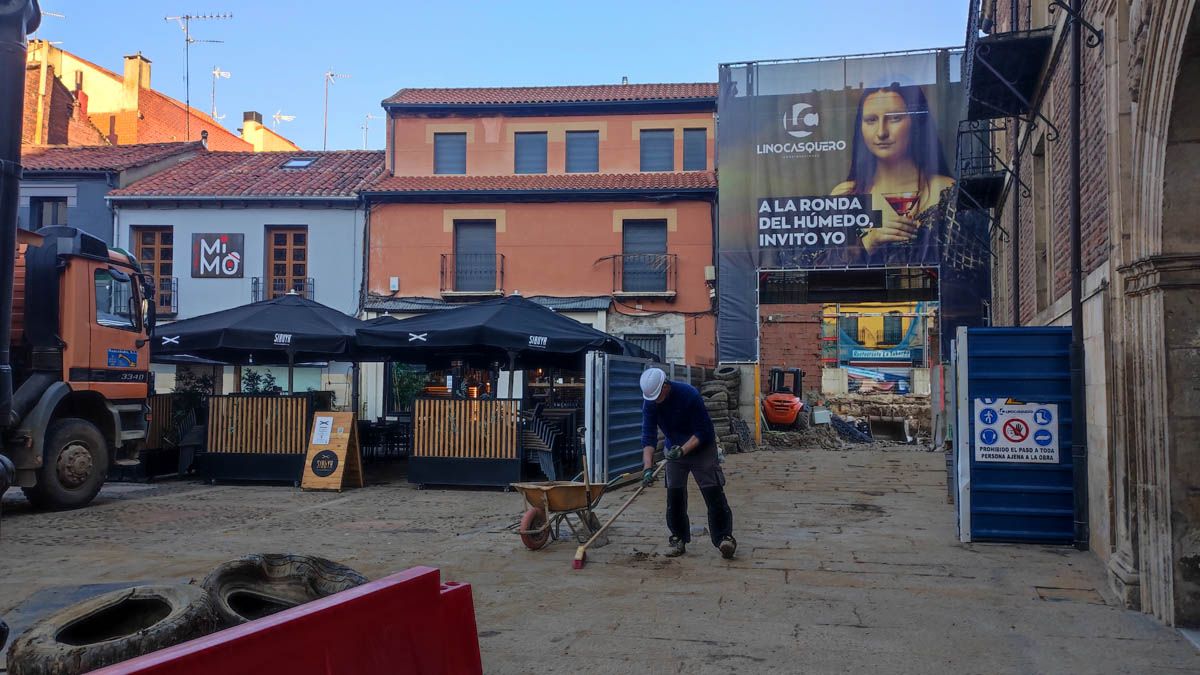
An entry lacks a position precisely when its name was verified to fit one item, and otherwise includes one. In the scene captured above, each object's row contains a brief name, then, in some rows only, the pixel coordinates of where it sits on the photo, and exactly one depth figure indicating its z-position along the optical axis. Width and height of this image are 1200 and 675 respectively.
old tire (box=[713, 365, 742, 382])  20.94
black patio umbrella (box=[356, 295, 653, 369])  12.54
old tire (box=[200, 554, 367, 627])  4.25
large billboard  21.50
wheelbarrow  7.83
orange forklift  24.31
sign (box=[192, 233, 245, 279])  23.48
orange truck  10.22
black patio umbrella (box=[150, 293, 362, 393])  13.06
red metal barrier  2.80
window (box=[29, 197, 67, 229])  23.81
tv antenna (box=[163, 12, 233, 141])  34.52
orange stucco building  23.11
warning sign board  7.95
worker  7.63
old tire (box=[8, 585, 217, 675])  3.19
